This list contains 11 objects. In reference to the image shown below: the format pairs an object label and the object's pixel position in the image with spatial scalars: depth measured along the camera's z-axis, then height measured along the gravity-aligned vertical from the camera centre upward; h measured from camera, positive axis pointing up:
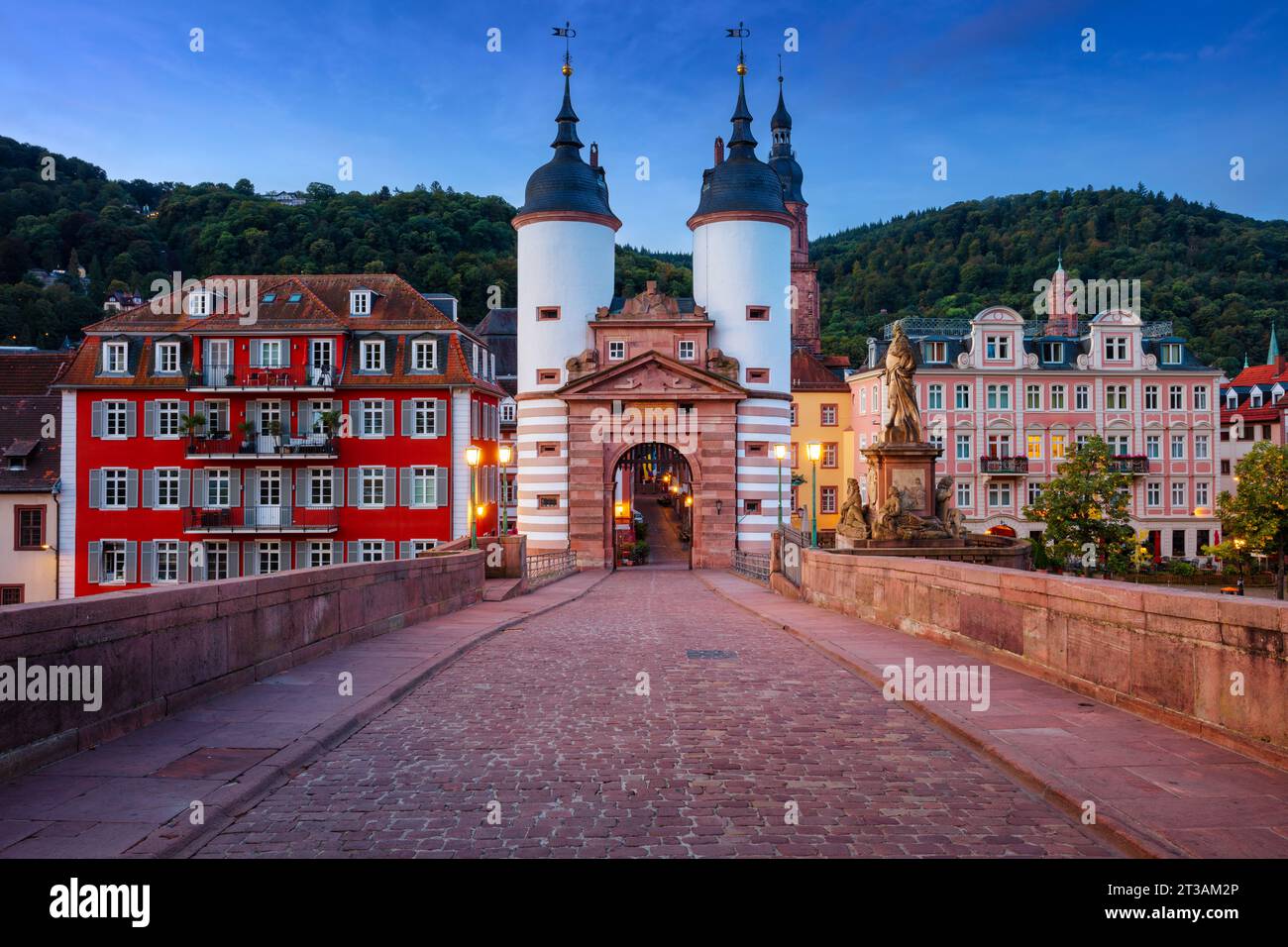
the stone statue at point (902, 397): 24.11 +2.17
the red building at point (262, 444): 46.75 +2.25
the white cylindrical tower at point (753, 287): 48.38 +9.57
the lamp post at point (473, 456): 26.08 +0.92
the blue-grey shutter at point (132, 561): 47.09 -3.02
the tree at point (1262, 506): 50.50 -0.87
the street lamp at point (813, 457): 26.68 +0.89
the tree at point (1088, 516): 50.62 -1.30
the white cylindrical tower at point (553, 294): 47.72 +9.16
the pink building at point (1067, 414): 58.66 +4.24
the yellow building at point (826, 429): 65.19 +3.91
